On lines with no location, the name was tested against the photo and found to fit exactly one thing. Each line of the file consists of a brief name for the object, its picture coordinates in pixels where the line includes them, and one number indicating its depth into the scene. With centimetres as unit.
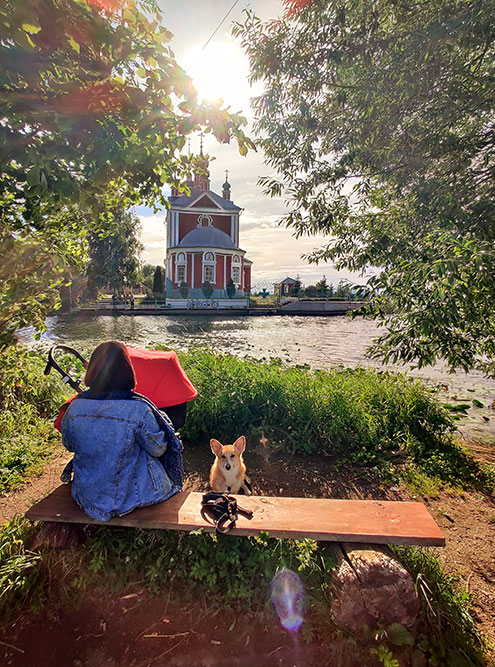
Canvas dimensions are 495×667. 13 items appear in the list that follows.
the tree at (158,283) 5055
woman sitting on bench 215
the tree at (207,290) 4016
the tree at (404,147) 275
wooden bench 210
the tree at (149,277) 3925
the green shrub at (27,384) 418
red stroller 280
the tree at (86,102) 154
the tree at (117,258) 3584
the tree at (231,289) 4175
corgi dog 303
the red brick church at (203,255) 4053
